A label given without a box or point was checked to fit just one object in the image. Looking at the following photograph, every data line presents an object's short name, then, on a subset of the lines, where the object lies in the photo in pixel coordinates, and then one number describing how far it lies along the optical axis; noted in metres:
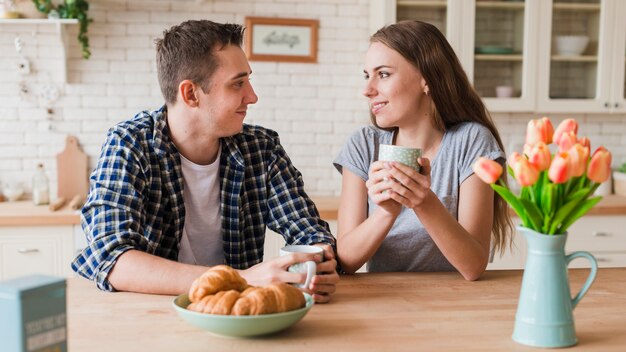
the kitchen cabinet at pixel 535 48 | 3.85
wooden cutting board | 3.85
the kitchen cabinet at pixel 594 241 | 3.73
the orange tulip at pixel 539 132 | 1.35
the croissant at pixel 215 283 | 1.44
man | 1.94
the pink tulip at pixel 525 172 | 1.31
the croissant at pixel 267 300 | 1.37
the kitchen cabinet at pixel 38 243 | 3.34
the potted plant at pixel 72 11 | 3.67
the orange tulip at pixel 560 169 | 1.28
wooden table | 1.39
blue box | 1.07
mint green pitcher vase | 1.39
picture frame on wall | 3.94
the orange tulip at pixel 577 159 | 1.29
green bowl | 1.35
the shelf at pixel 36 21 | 3.60
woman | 2.20
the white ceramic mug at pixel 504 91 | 3.96
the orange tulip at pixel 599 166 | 1.30
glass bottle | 3.67
